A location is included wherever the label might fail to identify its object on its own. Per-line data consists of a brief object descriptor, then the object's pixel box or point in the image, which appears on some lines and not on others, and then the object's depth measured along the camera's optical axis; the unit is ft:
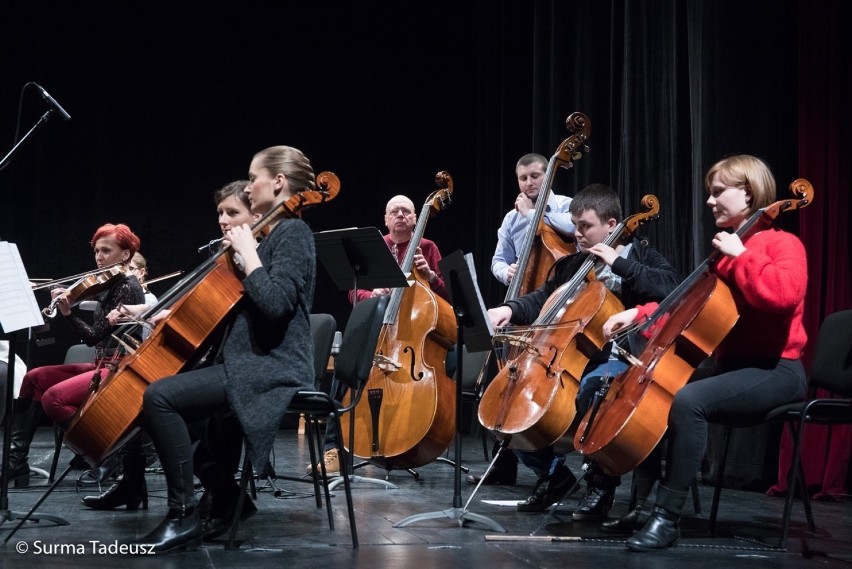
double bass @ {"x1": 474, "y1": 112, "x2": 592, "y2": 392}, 14.12
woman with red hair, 14.51
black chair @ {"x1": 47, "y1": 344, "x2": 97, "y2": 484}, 18.43
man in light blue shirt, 15.43
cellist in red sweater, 9.95
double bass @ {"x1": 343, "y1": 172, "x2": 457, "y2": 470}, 14.06
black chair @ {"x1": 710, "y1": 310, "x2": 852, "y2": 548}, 10.25
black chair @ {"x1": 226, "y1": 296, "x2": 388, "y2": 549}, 10.75
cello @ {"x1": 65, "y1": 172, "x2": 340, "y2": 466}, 9.48
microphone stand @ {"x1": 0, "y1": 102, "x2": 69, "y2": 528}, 10.40
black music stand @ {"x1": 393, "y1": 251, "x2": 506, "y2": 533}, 10.73
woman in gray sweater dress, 9.45
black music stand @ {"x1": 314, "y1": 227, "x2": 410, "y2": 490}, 12.85
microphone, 11.89
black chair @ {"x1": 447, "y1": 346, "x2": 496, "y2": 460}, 17.00
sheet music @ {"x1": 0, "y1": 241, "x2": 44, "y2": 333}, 9.74
